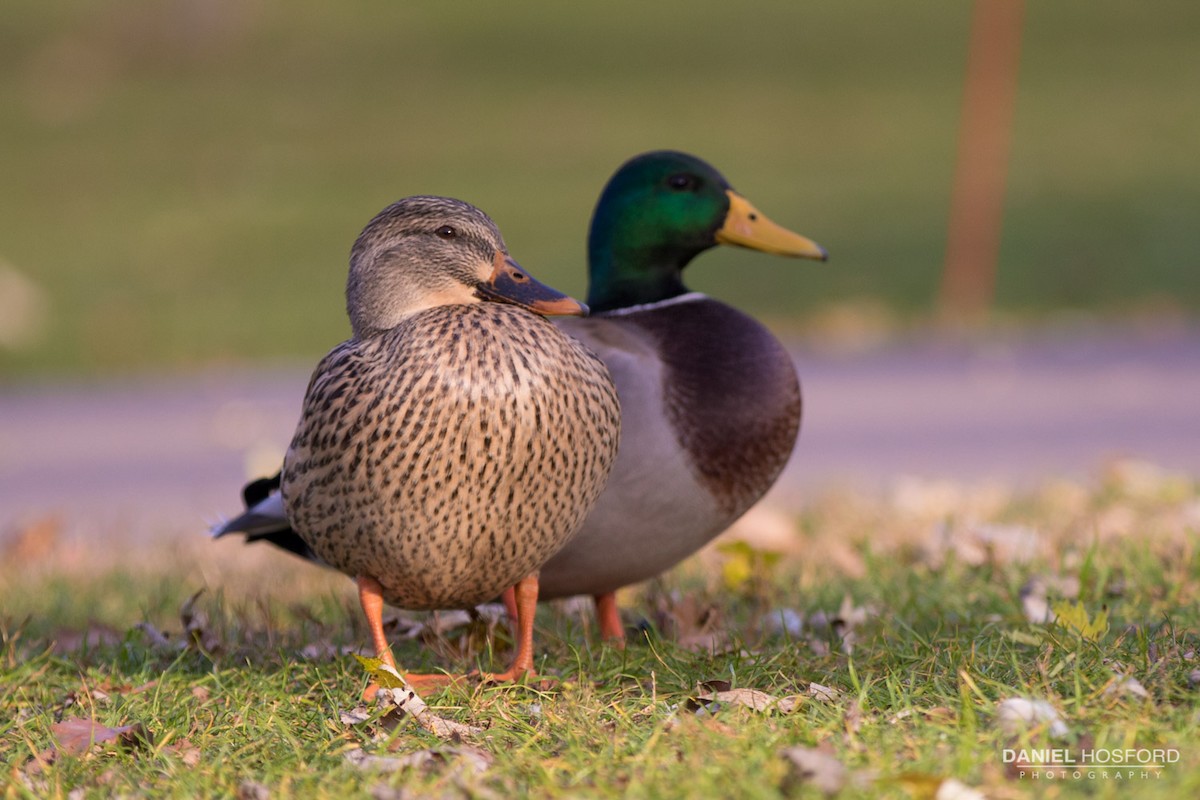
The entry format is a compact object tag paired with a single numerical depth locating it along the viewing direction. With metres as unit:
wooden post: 26.34
